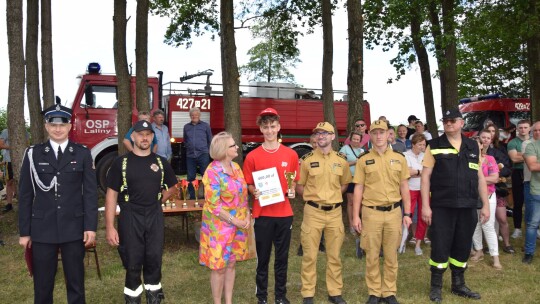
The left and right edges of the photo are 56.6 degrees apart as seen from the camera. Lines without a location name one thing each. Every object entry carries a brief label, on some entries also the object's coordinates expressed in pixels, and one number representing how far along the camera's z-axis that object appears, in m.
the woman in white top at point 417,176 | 7.28
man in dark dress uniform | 4.09
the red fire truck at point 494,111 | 15.53
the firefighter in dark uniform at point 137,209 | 4.44
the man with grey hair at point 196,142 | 9.30
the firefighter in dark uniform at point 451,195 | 5.19
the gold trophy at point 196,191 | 6.93
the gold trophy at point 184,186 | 7.32
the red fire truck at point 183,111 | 10.62
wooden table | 6.74
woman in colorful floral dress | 4.45
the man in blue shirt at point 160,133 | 8.94
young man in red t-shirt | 4.79
